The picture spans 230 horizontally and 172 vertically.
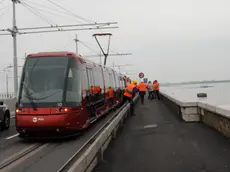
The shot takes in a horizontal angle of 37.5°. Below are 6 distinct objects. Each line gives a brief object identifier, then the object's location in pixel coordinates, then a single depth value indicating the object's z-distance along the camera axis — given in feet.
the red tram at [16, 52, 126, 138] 33.71
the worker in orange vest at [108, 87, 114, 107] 65.46
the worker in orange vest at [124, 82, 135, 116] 58.75
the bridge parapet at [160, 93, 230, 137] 32.65
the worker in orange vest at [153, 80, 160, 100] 107.48
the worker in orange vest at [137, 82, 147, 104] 80.88
